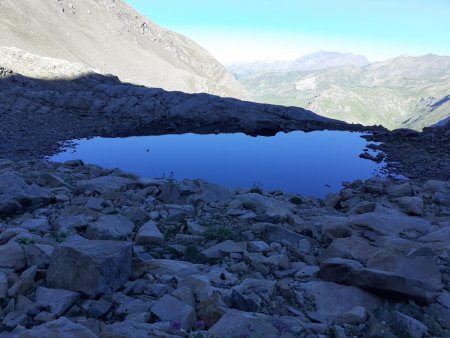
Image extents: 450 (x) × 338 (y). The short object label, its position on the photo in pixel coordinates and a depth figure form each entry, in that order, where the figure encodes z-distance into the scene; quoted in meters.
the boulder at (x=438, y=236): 10.59
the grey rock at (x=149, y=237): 10.02
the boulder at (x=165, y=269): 7.94
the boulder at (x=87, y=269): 6.64
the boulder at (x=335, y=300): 6.91
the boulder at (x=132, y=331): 4.98
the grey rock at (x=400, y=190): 16.53
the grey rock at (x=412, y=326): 6.20
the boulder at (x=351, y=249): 9.52
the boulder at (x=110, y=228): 9.65
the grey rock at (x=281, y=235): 10.80
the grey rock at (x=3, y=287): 6.23
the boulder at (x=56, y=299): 6.16
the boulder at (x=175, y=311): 6.04
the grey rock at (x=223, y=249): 9.35
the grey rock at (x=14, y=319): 5.72
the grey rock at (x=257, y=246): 9.88
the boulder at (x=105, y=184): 13.89
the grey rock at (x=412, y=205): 14.05
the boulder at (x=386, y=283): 7.26
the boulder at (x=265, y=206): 12.80
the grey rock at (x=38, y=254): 7.38
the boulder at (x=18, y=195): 10.96
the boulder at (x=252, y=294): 6.62
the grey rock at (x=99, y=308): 6.28
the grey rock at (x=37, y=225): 9.65
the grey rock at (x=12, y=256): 7.25
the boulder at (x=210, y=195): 14.09
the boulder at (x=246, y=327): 5.50
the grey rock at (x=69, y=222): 9.93
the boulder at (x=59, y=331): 4.73
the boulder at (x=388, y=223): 11.31
